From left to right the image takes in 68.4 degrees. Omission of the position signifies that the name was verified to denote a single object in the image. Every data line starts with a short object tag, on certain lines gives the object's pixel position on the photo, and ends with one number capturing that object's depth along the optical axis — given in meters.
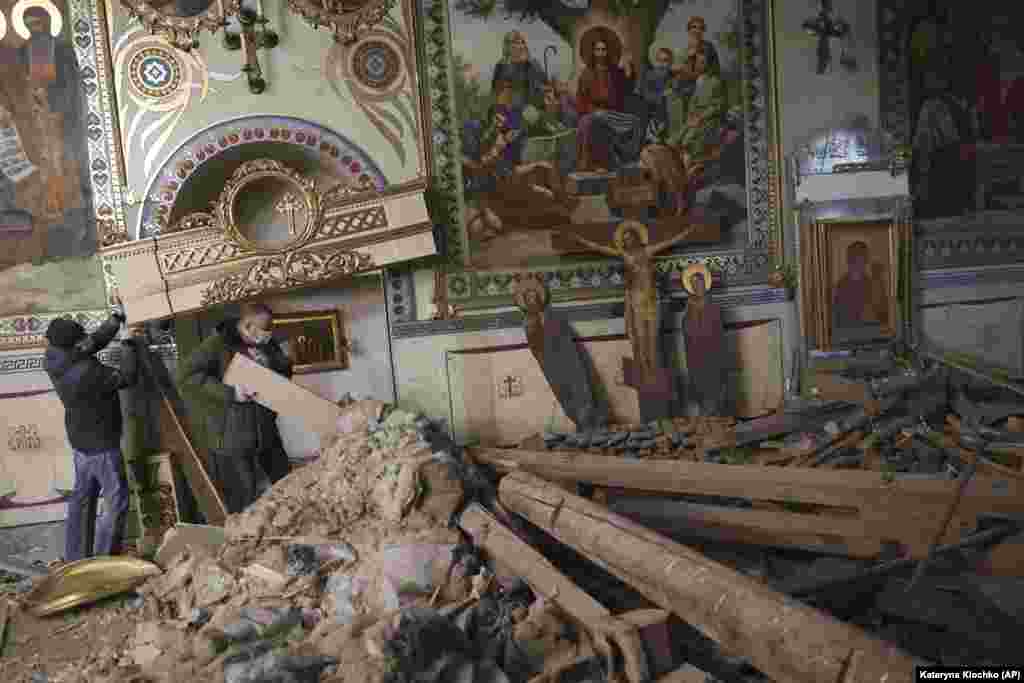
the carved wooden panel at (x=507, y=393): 7.35
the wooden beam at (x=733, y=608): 2.29
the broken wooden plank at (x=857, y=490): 3.79
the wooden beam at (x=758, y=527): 4.02
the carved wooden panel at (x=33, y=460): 6.65
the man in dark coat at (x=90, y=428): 5.73
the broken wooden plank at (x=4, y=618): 4.62
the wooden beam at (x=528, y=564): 3.23
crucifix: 7.19
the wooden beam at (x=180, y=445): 6.45
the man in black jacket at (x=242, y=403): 6.04
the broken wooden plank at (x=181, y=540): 4.97
